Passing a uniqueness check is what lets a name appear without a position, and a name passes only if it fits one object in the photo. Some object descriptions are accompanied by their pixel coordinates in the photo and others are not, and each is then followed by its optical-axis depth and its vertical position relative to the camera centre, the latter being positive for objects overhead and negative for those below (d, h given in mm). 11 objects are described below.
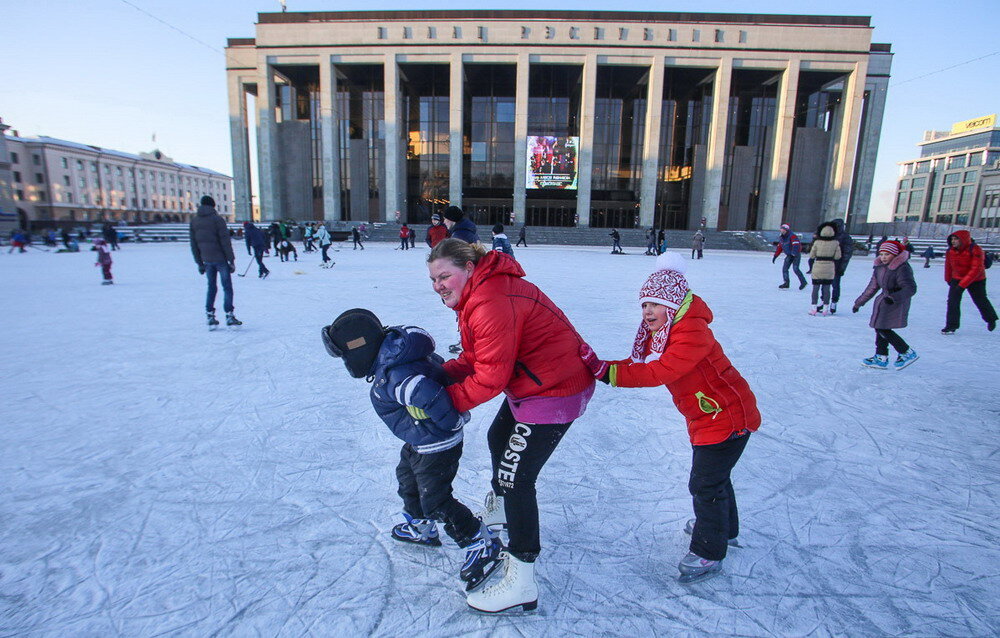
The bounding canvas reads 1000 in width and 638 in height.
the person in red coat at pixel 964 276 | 6045 -395
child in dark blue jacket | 1561 -622
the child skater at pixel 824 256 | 7246 -230
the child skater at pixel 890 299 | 4508 -533
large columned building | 33375 +9544
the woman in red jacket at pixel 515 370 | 1527 -463
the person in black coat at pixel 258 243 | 11213 -406
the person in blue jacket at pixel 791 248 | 10070 -157
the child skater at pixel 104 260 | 10102 -794
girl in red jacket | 1697 -546
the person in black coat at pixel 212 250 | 5859 -307
